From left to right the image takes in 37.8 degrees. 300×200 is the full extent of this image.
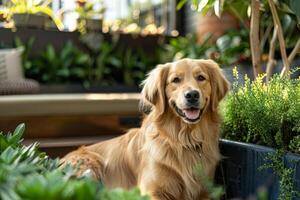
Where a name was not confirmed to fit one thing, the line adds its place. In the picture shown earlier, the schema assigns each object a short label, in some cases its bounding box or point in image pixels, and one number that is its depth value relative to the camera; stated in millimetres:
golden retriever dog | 2055
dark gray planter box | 1754
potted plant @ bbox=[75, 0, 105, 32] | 5750
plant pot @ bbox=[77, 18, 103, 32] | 5753
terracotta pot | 5277
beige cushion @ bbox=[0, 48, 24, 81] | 4430
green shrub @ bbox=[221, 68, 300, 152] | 1770
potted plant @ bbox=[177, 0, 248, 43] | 5277
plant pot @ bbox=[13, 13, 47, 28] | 5332
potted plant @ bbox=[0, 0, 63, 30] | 5313
